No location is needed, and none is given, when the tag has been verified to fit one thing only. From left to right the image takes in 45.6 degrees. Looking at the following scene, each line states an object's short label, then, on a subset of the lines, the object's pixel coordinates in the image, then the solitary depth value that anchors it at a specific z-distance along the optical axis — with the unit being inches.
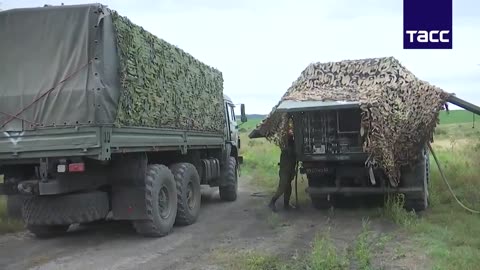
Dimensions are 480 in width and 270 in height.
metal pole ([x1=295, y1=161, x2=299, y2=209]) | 446.9
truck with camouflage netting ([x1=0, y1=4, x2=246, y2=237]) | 290.7
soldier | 441.7
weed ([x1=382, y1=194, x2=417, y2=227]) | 370.6
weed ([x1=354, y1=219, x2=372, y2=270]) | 257.3
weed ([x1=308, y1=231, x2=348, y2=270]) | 248.1
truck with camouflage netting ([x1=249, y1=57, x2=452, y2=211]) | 378.0
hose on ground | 390.9
